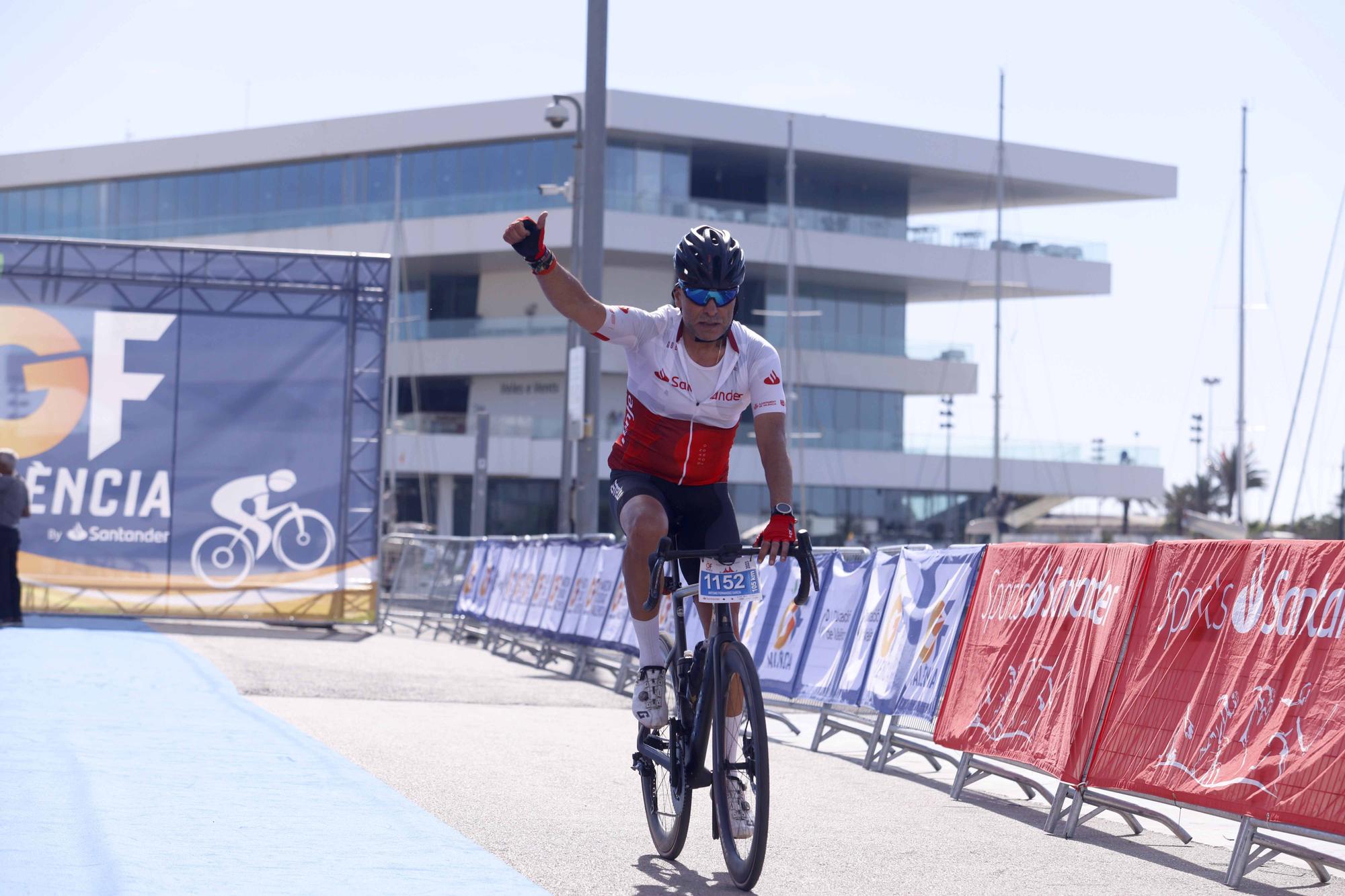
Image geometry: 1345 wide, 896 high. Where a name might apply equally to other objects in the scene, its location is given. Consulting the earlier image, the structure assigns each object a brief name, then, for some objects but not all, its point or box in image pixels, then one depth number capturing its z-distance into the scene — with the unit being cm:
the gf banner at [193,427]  2097
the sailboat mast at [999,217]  5147
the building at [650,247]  5222
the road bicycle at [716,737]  491
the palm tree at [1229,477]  10044
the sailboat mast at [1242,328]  4816
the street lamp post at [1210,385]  10156
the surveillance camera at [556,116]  2427
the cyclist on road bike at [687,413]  534
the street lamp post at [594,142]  1894
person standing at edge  1698
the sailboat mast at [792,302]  4859
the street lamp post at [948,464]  5578
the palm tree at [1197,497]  10125
